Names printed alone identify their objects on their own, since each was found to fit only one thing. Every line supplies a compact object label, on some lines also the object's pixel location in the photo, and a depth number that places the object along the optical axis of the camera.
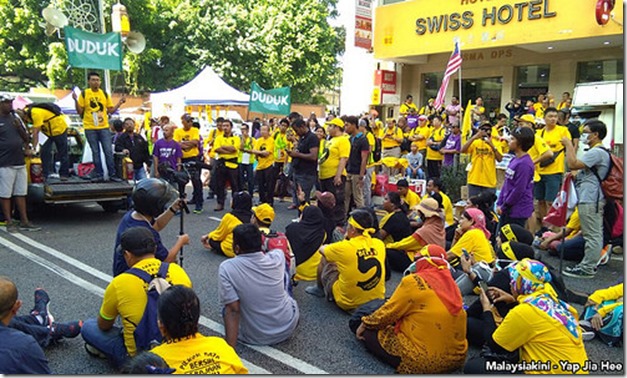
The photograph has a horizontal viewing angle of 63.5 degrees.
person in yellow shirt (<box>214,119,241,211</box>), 9.59
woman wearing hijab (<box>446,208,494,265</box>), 5.27
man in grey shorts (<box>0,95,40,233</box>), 7.05
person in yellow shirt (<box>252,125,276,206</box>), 10.12
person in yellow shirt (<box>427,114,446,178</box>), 11.67
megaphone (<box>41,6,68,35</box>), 13.20
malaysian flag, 11.17
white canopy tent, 17.69
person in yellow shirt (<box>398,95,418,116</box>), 16.32
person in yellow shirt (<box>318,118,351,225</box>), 8.01
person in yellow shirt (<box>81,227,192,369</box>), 3.29
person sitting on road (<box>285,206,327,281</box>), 5.81
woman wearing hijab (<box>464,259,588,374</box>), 3.07
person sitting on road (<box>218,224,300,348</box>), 3.92
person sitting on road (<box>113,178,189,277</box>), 3.98
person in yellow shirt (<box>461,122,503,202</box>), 7.73
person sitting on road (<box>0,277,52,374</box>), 2.58
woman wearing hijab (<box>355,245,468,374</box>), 3.57
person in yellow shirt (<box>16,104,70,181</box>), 7.85
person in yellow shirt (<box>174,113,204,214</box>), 9.28
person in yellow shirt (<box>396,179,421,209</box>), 7.46
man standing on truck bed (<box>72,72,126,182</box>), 8.11
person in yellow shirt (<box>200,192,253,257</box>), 6.25
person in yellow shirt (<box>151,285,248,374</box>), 2.50
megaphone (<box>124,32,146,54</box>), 16.09
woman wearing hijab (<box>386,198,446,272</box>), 5.86
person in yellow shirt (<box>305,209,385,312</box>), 4.63
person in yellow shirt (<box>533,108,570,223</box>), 7.95
